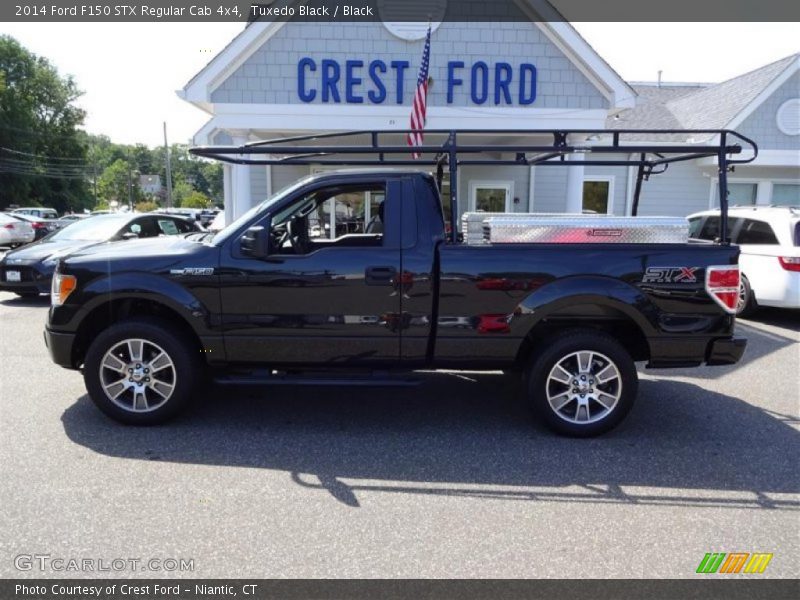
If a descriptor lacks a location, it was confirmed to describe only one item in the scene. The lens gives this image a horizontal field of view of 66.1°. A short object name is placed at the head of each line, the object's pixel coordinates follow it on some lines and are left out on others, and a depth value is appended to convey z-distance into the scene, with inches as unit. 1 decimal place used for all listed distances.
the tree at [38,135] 1977.1
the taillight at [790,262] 334.0
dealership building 437.1
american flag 372.5
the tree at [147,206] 2645.2
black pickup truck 178.1
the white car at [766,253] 336.5
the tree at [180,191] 3641.7
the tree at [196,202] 2783.0
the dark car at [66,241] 390.9
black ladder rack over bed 183.0
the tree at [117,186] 3757.4
